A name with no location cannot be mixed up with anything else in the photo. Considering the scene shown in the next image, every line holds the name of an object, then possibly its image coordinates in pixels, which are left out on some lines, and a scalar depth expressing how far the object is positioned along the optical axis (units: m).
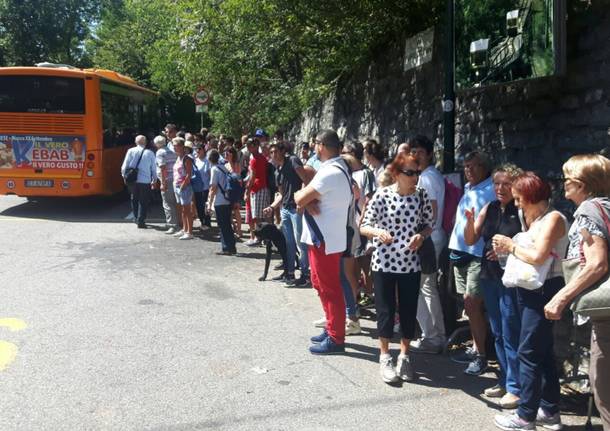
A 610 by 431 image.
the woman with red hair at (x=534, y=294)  3.90
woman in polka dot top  4.86
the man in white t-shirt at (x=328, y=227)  5.29
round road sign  18.45
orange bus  12.62
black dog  8.14
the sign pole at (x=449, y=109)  6.12
